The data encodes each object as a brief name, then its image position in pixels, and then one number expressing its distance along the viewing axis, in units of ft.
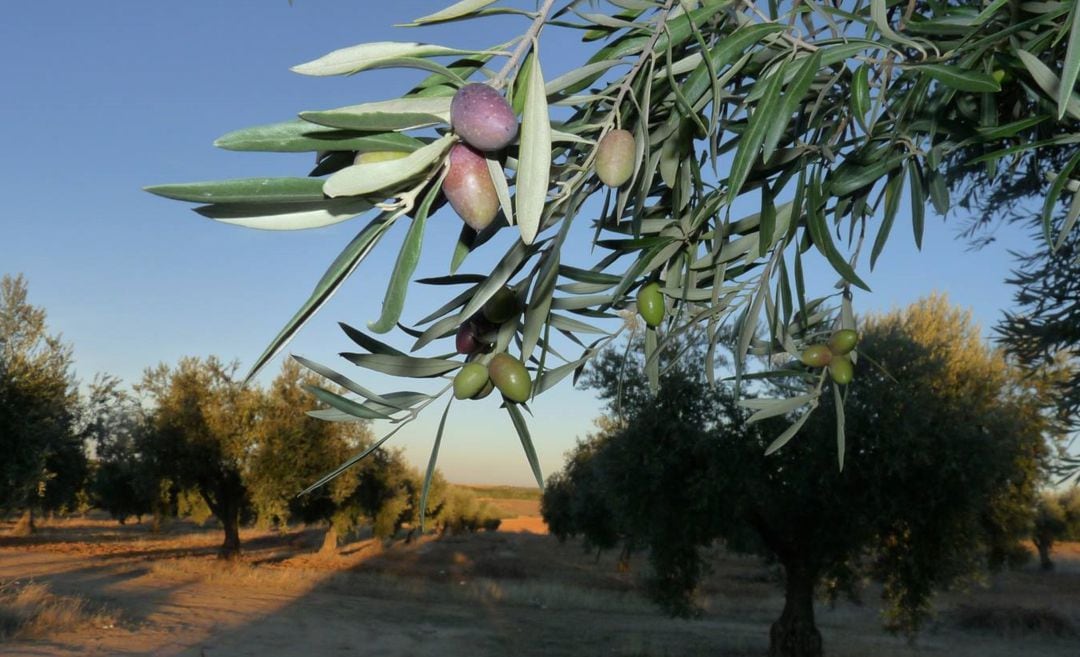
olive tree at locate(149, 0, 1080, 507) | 2.11
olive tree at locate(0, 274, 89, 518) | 49.73
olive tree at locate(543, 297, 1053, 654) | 34.45
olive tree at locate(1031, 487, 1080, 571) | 98.59
